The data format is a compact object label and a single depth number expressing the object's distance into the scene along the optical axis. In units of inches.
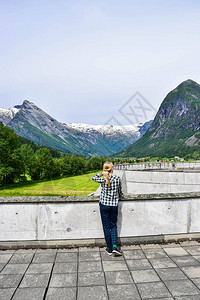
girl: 197.0
